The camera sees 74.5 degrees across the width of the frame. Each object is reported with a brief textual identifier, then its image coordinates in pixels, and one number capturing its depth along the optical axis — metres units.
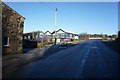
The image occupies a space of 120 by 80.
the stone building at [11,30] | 9.02
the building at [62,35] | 40.90
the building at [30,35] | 36.08
